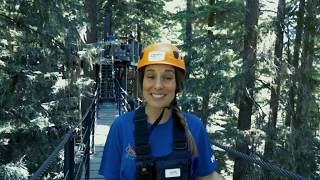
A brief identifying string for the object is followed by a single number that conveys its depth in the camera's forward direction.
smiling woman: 2.20
